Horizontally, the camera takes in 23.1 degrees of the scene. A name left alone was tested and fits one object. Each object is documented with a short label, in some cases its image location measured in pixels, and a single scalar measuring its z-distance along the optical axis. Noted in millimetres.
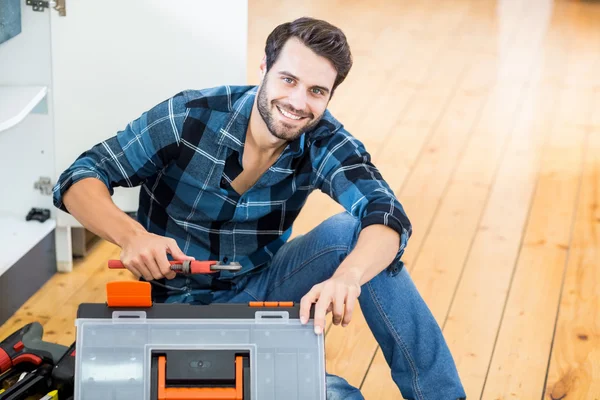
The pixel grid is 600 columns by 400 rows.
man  2788
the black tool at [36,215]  3584
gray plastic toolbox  2411
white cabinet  3362
